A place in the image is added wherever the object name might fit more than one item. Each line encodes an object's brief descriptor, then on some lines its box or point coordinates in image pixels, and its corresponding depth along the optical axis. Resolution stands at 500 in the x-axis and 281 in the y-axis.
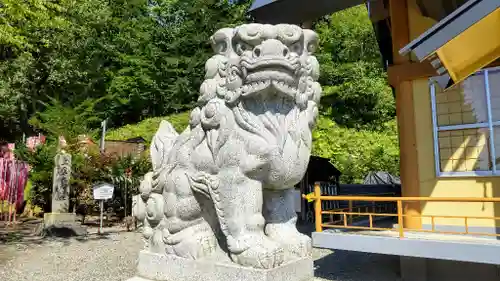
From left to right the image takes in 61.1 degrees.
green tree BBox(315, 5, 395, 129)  20.53
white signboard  10.00
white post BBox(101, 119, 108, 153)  15.72
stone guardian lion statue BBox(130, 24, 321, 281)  2.94
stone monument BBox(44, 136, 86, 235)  9.81
